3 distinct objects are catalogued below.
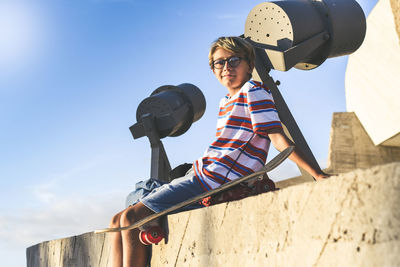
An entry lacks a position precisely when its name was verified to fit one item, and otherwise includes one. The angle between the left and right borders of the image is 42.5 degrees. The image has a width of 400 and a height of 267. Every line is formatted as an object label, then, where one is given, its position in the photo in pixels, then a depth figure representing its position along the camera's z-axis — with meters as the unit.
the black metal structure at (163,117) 6.30
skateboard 2.37
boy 2.58
